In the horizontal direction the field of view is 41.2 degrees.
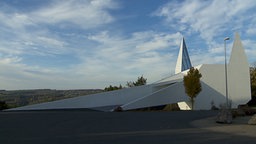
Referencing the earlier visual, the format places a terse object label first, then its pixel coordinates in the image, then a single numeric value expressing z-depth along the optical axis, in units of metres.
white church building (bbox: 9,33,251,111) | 39.66
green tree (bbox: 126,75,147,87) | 59.73
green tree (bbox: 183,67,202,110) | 37.88
